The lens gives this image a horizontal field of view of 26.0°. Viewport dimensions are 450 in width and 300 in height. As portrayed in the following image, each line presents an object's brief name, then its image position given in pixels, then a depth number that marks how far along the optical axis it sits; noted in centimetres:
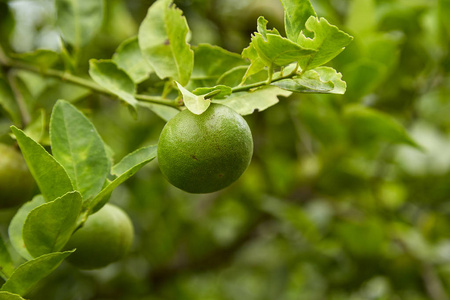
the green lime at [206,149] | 42
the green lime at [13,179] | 49
